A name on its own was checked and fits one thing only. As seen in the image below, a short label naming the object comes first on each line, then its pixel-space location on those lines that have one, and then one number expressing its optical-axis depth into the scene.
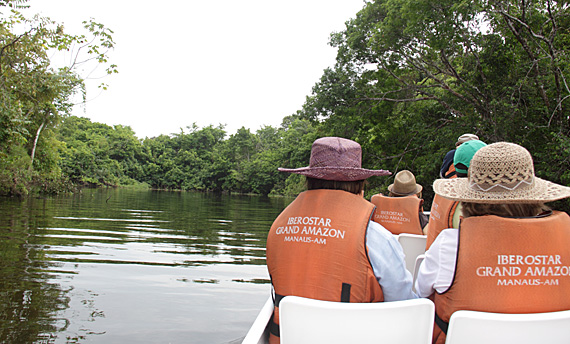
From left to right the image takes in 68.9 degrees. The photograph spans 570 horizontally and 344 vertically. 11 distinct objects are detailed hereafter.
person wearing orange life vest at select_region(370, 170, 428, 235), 4.75
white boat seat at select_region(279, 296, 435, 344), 1.30
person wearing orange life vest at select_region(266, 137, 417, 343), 1.73
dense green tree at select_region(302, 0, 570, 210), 10.17
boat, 1.53
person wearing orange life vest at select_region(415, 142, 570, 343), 1.46
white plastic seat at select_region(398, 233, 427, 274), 3.53
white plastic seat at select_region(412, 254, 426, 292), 2.63
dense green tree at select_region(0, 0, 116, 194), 8.77
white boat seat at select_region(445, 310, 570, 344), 1.27
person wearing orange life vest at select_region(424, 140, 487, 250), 2.75
